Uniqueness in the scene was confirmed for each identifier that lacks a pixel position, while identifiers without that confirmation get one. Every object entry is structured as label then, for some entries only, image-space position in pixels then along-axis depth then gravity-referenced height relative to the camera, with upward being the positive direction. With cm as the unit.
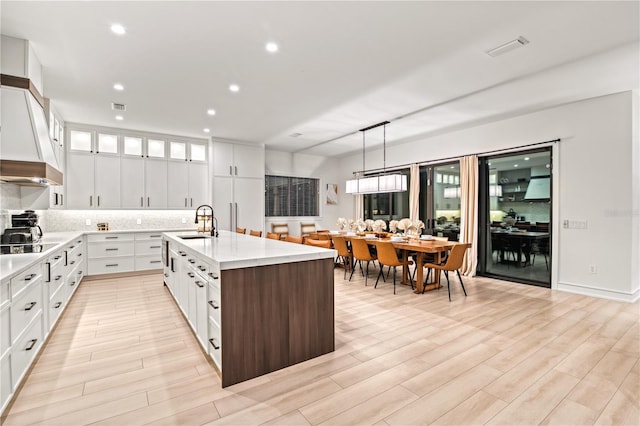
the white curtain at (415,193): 704 +39
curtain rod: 509 +109
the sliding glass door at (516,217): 520 -13
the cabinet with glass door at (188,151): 667 +133
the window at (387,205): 776 +13
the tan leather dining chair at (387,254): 468 -69
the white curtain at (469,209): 589 +2
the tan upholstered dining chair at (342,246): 579 -70
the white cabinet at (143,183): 612 +57
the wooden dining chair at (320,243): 501 -55
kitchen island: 218 -75
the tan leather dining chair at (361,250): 523 -70
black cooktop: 279 -36
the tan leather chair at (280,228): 825 -49
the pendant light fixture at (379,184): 564 +52
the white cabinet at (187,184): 658 +58
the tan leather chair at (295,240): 459 -45
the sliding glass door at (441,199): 648 +24
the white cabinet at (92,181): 566 +56
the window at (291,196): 841 +41
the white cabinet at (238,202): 694 +19
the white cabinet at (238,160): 692 +118
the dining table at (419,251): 456 -66
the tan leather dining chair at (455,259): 438 -71
